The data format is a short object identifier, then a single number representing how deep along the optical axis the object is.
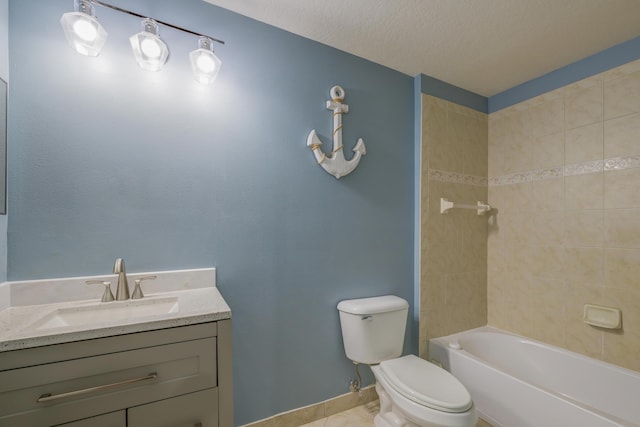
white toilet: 1.22
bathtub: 1.35
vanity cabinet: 0.74
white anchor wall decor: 1.67
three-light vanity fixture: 1.02
